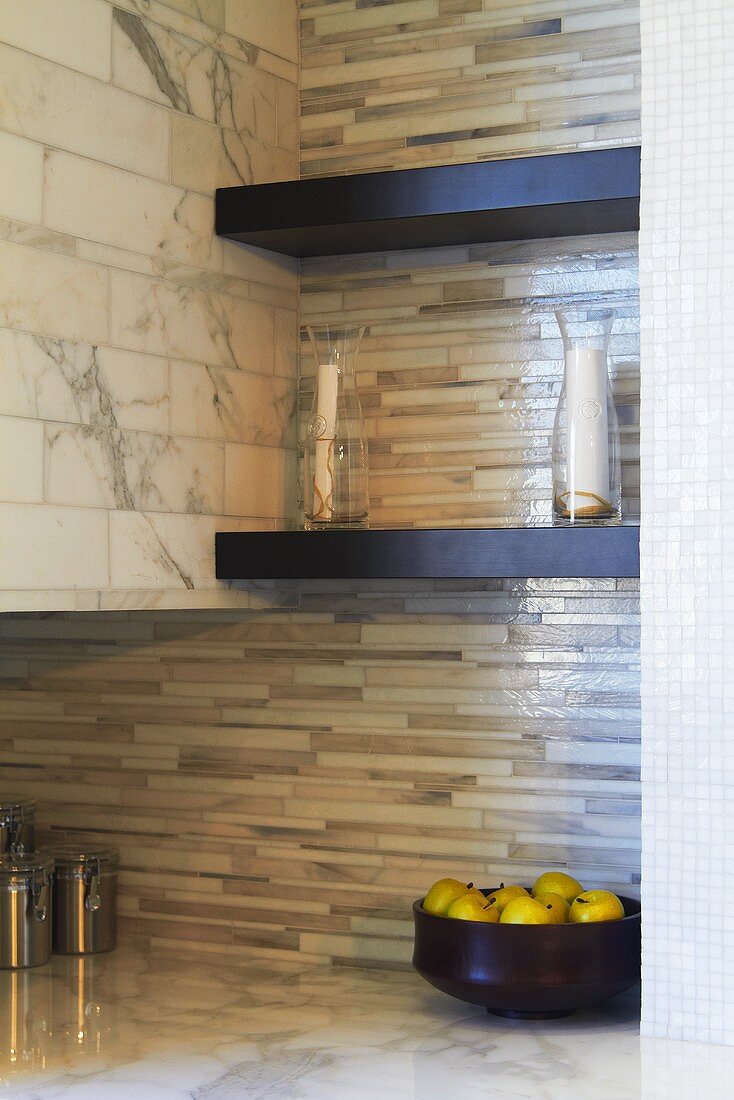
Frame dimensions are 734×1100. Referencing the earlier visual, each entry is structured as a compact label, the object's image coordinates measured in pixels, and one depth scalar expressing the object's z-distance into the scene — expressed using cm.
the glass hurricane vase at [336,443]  178
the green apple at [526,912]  158
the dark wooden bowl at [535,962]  155
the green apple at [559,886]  167
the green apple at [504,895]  164
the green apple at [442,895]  165
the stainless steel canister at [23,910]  189
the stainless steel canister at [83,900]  197
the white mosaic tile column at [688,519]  142
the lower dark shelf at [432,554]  153
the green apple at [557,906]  160
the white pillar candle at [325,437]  178
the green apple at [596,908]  159
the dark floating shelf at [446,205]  159
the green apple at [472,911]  160
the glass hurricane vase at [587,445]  161
